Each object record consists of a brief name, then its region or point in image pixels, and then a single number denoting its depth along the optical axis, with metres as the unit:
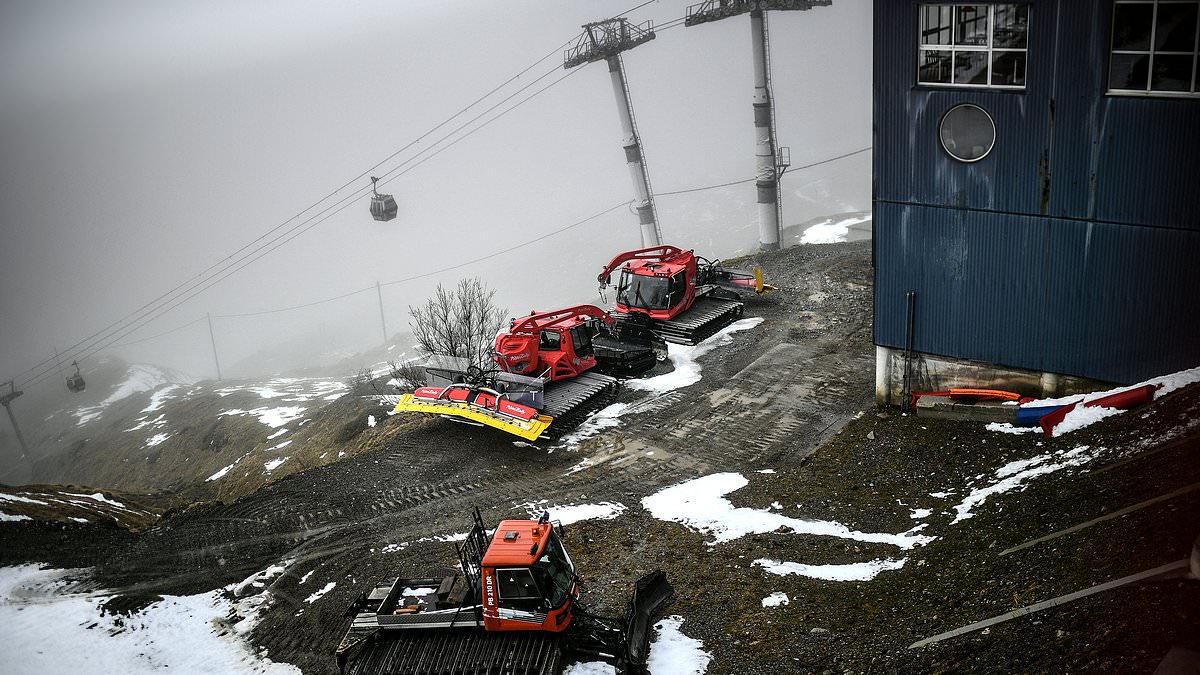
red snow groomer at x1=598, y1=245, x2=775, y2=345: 23.83
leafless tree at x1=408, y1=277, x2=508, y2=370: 26.50
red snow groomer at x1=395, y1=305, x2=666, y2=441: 18.31
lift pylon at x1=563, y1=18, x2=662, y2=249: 37.47
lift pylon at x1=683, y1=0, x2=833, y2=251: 36.75
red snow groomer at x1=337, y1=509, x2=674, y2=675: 10.09
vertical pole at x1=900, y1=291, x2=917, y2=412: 16.05
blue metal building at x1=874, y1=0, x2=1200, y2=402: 12.70
